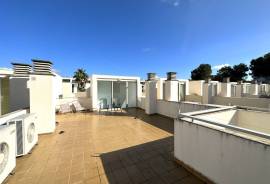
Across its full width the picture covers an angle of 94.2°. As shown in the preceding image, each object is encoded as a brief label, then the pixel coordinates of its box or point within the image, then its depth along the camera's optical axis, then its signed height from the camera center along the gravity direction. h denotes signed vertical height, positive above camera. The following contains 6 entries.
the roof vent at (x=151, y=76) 8.33 +1.01
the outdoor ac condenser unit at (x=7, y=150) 2.22 -1.11
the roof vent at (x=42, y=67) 4.74 +0.97
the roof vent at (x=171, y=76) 7.81 +0.94
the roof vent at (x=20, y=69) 5.52 +1.04
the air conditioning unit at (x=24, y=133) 3.12 -1.10
